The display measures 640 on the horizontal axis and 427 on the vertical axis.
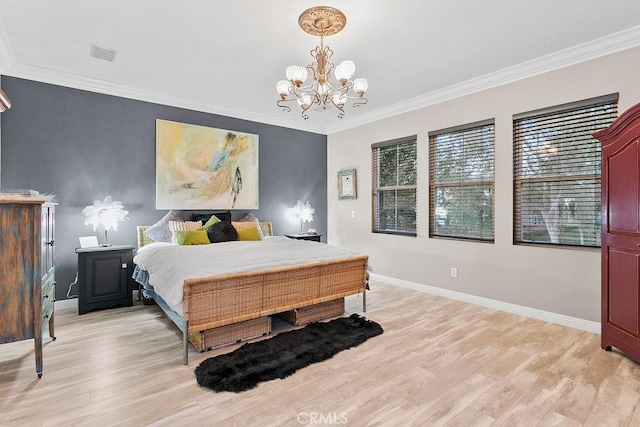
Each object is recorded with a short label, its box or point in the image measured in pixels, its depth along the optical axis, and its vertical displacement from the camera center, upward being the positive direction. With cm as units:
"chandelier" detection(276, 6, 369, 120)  262 +123
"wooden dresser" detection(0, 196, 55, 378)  221 -38
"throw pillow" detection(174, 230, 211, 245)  416 -30
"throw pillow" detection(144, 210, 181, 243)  436 -23
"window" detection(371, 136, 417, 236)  495 +45
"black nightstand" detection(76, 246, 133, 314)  369 -74
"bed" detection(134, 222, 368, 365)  261 -63
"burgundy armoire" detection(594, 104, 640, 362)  245 -16
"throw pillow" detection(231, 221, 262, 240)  469 -23
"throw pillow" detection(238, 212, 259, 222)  523 -6
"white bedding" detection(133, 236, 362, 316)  267 -43
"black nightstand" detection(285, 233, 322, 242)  550 -38
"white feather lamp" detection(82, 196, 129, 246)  391 +1
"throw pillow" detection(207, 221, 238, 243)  442 -26
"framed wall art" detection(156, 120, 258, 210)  458 +70
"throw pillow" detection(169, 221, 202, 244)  439 -16
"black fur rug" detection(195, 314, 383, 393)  227 -113
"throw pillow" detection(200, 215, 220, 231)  459 -11
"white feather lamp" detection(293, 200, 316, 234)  582 +5
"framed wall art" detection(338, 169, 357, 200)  581 +54
